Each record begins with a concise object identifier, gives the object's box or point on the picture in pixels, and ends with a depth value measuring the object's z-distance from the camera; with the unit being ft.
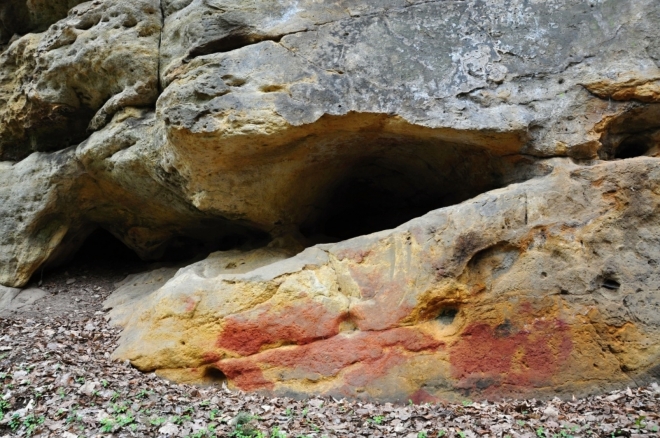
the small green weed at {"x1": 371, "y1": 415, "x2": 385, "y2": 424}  16.00
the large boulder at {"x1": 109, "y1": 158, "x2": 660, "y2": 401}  17.67
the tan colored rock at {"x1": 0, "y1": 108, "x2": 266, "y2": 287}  25.23
